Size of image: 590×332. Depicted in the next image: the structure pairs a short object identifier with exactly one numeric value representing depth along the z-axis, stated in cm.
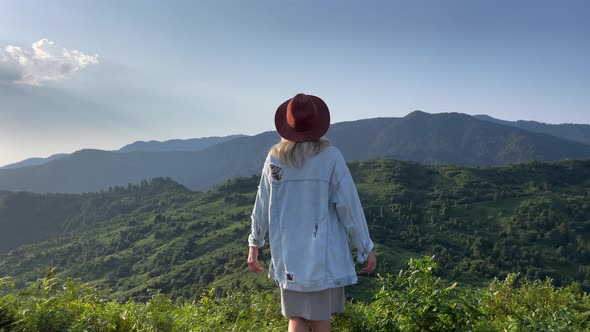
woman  337
